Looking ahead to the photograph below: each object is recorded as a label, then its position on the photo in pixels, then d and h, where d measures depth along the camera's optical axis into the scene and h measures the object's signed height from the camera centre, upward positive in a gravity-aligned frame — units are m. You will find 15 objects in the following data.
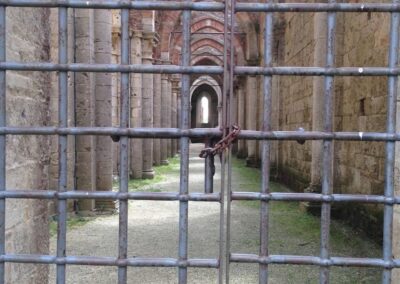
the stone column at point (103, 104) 7.70 +0.52
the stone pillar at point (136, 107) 11.95 +0.74
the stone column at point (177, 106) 26.45 +1.78
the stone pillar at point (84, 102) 7.24 +0.51
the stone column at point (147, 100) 12.67 +0.99
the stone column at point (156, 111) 15.70 +0.84
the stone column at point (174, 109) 23.52 +1.49
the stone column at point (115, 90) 11.93 +1.21
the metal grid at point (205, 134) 2.14 +0.01
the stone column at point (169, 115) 19.31 +0.87
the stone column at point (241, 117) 20.78 +0.90
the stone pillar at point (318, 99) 7.55 +0.64
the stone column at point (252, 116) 16.48 +0.75
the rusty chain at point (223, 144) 2.13 -0.03
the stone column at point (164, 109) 18.12 +1.08
